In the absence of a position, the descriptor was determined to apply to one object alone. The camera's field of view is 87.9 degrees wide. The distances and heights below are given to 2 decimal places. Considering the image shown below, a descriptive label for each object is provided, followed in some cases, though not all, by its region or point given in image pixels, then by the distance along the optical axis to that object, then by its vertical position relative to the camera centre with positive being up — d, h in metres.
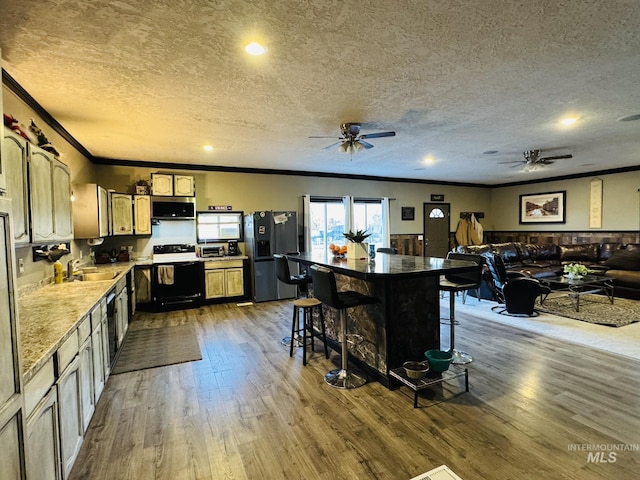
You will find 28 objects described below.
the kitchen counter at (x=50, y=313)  1.50 -0.54
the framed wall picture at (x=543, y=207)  8.58 +0.45
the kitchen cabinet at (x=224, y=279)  5.99 -0.92
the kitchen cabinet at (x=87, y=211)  4.18 +0.25
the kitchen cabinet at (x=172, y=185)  5.75 +0.78
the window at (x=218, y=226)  6.42 +0.05
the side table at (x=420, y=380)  2.57 -1.24
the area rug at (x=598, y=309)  4.63 -1.34
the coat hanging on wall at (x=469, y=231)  9.58 -0.17
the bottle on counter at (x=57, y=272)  3.37 -0.42
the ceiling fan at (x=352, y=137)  3.76 +1.03
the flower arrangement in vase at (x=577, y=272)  5.46 -0.80
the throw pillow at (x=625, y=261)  6.18 -0.73
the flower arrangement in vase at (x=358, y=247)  3.55 -0.22
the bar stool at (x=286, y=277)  3.69 -0.56
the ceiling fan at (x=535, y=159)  5.52 +1.09
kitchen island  2.85 -0.78
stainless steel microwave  5.84 +0.38
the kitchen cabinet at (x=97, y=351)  2.51 -0.97
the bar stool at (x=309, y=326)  3.48 -1.11
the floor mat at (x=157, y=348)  3.51 -1.40
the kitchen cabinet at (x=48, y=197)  2.36 +0.28
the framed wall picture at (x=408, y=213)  8.71 +0.34
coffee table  5.22 -1.01
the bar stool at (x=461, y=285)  3.32 -0.61
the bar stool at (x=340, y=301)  2.70 -0.63
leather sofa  5.92 -0.76
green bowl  2.72 -1.11
